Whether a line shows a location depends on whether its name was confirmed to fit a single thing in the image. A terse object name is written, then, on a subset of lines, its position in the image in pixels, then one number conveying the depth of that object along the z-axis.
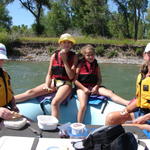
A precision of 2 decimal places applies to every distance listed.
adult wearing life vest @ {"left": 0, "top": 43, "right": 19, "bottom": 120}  1.38
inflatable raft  1.79
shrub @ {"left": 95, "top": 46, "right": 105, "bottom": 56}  8.66
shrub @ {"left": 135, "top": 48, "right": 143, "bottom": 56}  8.61
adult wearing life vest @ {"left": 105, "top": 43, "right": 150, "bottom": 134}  1.34
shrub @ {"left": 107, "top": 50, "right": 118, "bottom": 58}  8.64
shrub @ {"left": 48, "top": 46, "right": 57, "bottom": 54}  8.75
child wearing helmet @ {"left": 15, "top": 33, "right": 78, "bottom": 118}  1.84
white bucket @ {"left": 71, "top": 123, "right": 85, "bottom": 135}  1.00
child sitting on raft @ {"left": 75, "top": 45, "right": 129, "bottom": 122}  1.84
